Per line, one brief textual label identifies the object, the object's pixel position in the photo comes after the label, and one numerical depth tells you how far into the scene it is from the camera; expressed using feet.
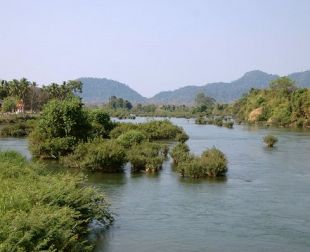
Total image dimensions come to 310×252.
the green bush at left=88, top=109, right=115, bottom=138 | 206.90
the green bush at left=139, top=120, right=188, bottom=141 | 229.45
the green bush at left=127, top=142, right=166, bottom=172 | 125.08
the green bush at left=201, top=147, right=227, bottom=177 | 116.16
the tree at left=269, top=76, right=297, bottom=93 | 494.59
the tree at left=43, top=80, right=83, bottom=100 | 436.76
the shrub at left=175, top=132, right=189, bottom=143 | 219.82
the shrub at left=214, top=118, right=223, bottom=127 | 374.34
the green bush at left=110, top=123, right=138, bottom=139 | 205.12
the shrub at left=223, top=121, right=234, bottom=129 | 346.07
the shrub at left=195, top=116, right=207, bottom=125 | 413.61
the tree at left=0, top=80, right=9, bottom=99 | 431.02
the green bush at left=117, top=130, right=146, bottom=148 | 156.87
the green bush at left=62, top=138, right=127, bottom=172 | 120.47
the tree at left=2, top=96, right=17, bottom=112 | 398.11
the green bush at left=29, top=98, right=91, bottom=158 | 141.49
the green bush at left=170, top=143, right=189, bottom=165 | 130.97
